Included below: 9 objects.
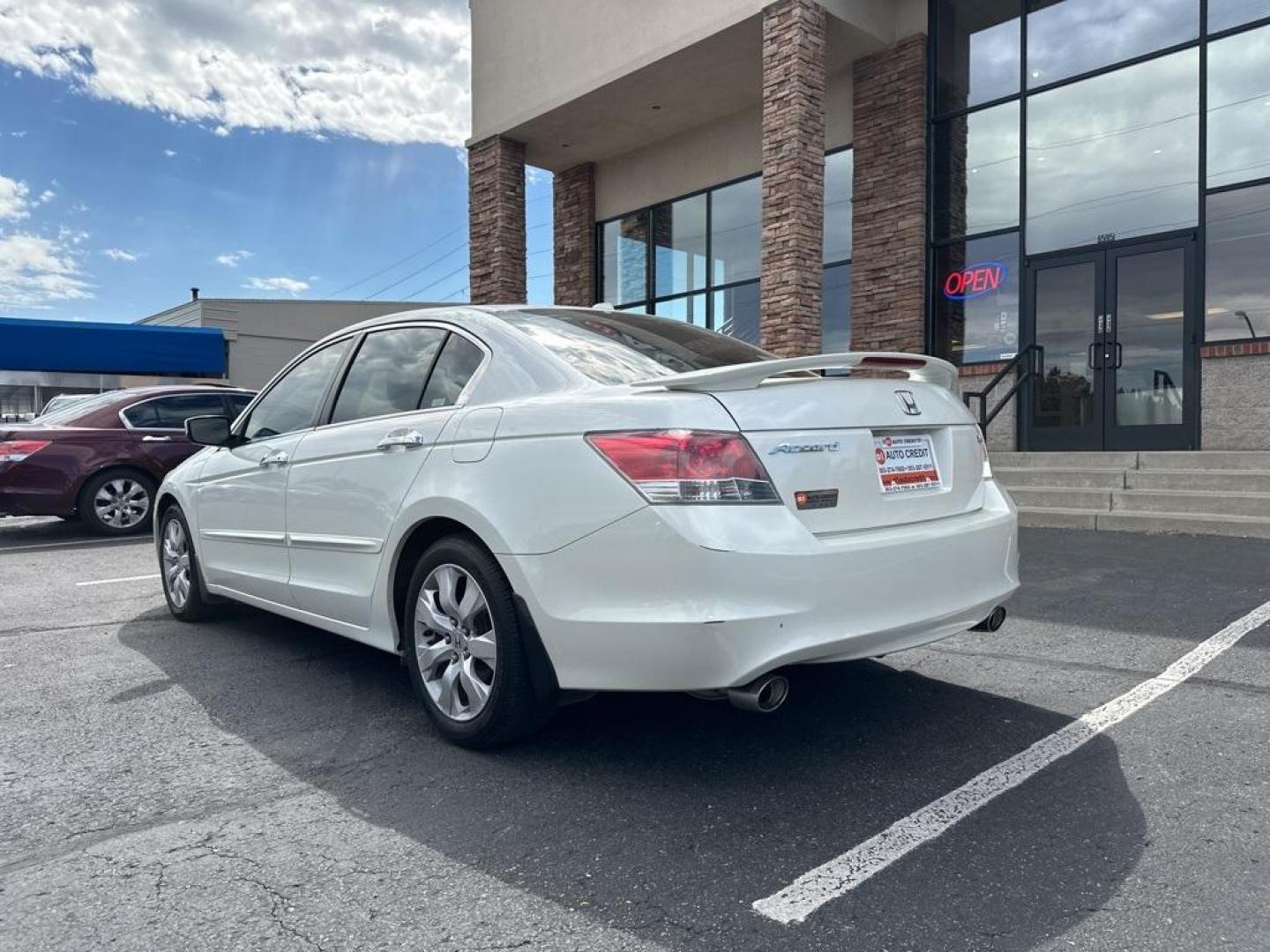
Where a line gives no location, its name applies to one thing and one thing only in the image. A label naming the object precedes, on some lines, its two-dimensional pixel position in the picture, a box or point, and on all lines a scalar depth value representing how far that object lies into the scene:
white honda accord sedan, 2.60
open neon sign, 11.64
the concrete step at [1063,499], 8.64
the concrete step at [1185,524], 7.47
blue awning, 18.98
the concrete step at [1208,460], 8.48
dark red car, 9.20
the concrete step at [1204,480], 8.11
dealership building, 9.88
